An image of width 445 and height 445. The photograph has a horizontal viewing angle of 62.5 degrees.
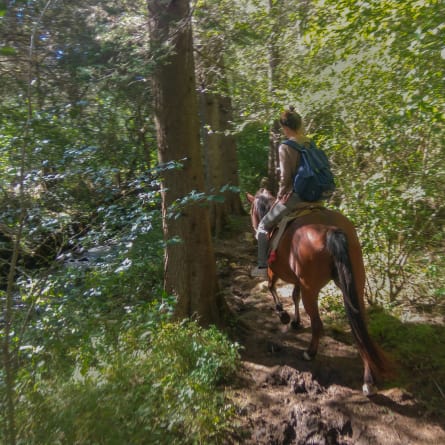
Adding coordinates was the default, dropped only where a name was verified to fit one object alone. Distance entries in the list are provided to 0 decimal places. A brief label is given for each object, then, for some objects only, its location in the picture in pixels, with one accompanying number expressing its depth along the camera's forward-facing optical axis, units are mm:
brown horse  3490
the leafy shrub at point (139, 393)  2443
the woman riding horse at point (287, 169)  4434
